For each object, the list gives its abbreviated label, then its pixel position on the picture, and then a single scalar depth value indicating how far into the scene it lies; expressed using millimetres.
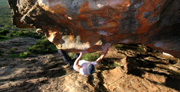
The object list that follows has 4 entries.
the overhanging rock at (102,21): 1582
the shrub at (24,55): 6116
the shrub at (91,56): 5174
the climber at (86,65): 2387
